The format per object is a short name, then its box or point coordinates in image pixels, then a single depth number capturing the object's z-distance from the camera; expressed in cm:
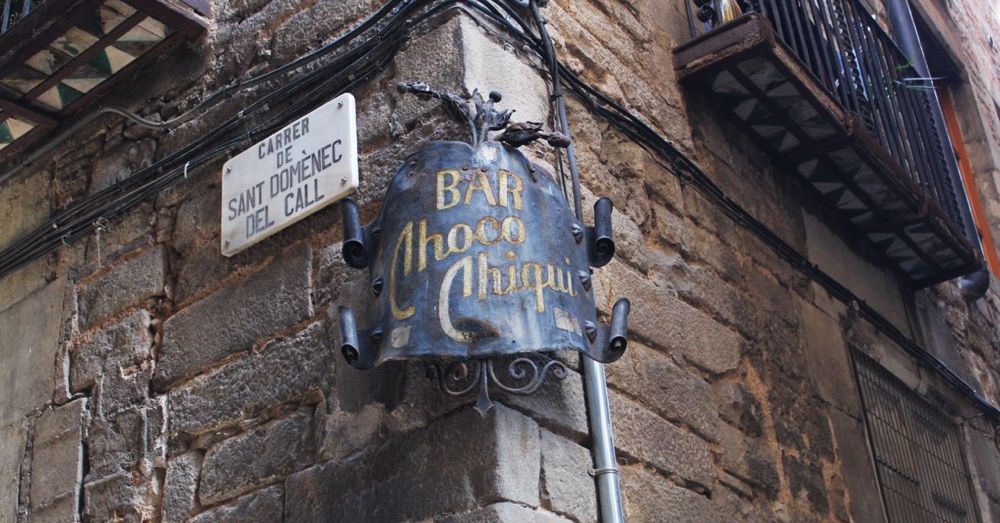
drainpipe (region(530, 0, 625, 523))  307
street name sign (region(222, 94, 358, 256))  351
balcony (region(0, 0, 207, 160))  394
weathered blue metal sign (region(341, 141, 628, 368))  286
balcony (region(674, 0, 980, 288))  446
